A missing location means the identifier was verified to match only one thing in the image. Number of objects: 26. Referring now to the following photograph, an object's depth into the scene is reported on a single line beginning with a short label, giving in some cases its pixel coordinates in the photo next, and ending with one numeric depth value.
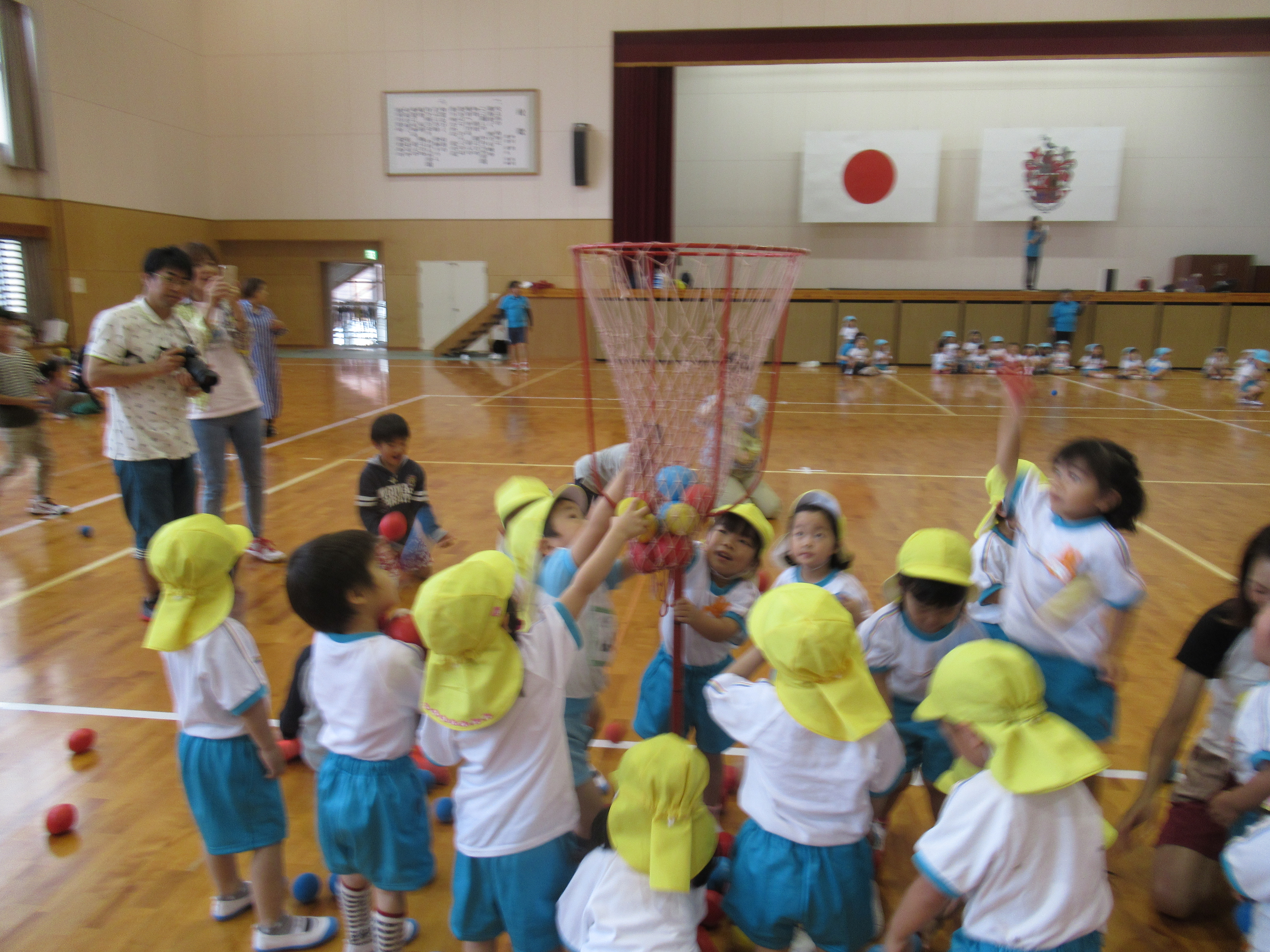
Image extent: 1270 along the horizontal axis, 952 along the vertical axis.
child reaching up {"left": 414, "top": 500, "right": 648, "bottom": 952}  1.71
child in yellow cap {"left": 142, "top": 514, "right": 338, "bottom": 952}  2.01
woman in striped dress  7.72
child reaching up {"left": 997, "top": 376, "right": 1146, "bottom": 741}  2.20
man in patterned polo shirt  3.73
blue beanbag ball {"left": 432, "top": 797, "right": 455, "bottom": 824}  2.68
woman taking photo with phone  4.41
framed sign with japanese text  17.36
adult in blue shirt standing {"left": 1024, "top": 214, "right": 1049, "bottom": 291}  16.95
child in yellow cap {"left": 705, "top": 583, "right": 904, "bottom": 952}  1.70
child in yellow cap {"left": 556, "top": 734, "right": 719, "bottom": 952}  1.64
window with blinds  13.71
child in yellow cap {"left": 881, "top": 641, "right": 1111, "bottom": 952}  1.55
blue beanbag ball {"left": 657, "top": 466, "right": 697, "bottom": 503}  2.26
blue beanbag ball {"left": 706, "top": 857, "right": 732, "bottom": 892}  2.31
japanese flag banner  18.03
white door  18.33
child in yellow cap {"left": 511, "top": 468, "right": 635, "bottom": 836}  2.26
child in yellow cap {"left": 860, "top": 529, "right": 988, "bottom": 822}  2.23
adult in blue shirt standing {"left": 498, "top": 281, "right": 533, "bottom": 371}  15.77
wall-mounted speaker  16.97
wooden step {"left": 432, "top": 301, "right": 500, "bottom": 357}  17.83
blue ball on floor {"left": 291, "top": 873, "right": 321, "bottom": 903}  2.31
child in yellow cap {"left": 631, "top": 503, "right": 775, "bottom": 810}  2.58
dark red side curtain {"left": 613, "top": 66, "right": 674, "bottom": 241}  17.08
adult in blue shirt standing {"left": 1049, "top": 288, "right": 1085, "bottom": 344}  16.14
